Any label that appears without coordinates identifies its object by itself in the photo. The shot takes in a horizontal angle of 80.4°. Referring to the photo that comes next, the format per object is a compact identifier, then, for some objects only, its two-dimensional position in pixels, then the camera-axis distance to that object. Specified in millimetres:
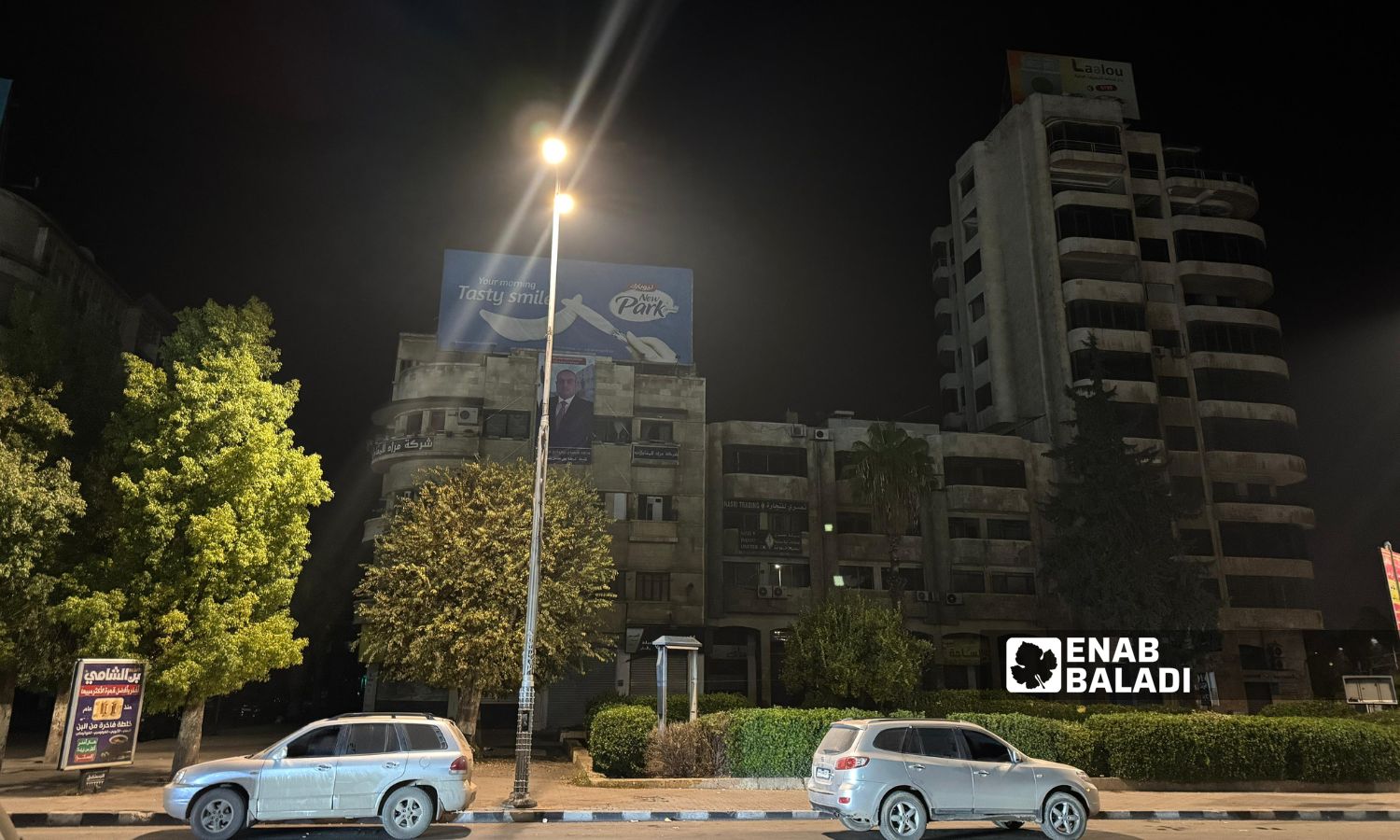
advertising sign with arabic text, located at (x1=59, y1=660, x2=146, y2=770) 16078
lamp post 15914
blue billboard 51875
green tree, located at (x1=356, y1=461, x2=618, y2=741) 27172
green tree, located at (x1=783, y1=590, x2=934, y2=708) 27984
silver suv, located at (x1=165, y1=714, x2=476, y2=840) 12586
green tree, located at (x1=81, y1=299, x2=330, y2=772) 19188
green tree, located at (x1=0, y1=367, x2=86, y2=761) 18625
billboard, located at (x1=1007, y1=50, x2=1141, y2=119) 66812
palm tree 47500
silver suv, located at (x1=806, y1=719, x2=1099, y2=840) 12680
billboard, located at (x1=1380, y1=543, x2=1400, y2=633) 16234
